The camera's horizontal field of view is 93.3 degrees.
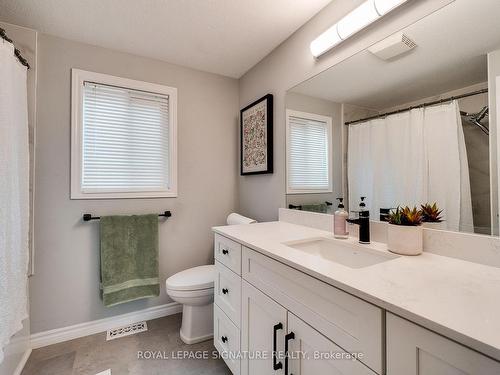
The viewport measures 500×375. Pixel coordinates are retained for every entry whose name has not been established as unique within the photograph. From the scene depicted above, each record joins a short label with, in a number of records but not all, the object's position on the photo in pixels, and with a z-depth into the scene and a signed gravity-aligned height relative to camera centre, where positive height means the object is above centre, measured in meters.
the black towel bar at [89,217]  1.78 -0.20
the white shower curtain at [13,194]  1.11 -0.01
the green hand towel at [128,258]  1.82 -0.54
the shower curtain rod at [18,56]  1.20 +0.82
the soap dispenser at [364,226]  1.13 -0.18
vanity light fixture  1.12 +0.87
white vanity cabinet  0.52 -0.43
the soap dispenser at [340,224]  1.26 -0.19
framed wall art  1.93 +0.47
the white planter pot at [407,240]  0.94 -0.21
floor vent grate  1.81 -1.11
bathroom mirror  0.86 +0.31
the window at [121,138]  1.80 +0.43
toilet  1.67 -0.80
